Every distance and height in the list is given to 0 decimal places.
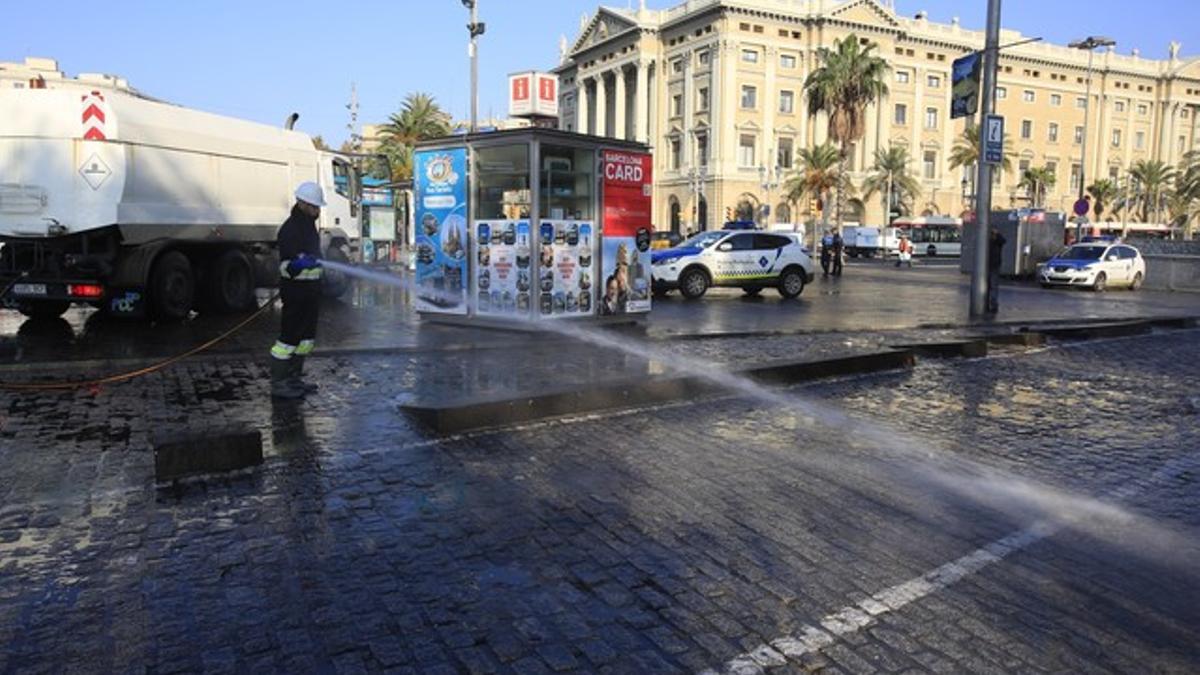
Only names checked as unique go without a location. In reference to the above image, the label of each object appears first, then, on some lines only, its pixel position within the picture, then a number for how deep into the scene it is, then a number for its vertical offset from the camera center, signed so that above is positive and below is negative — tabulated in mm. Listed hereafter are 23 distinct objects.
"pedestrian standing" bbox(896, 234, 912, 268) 48812 -1357
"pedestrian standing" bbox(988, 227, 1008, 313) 18578 -758
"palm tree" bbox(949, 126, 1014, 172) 85362 +7476
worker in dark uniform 8195 -663
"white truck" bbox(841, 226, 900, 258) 69125 -1161
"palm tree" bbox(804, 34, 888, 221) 62062 +9385
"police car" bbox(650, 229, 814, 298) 22812 -984
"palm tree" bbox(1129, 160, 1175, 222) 93875 +4643
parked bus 70812 -866
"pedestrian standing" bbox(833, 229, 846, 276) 36188 -1148
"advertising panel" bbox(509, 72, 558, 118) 15320 +2137
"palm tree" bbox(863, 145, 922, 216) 88250 +4537
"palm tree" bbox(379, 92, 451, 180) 56781 +6044
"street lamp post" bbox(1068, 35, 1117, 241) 42716 +8701
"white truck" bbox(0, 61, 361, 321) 12648 +211
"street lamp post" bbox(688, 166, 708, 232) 85875 +3740
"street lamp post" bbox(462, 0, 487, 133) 29062 +5600
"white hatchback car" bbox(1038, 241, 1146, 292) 29828 -1283
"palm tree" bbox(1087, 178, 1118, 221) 98000 +3724
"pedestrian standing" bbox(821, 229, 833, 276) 36050 -1075
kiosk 13609 +16
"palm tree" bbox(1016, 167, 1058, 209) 95812 +4696
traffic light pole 17172 +766
